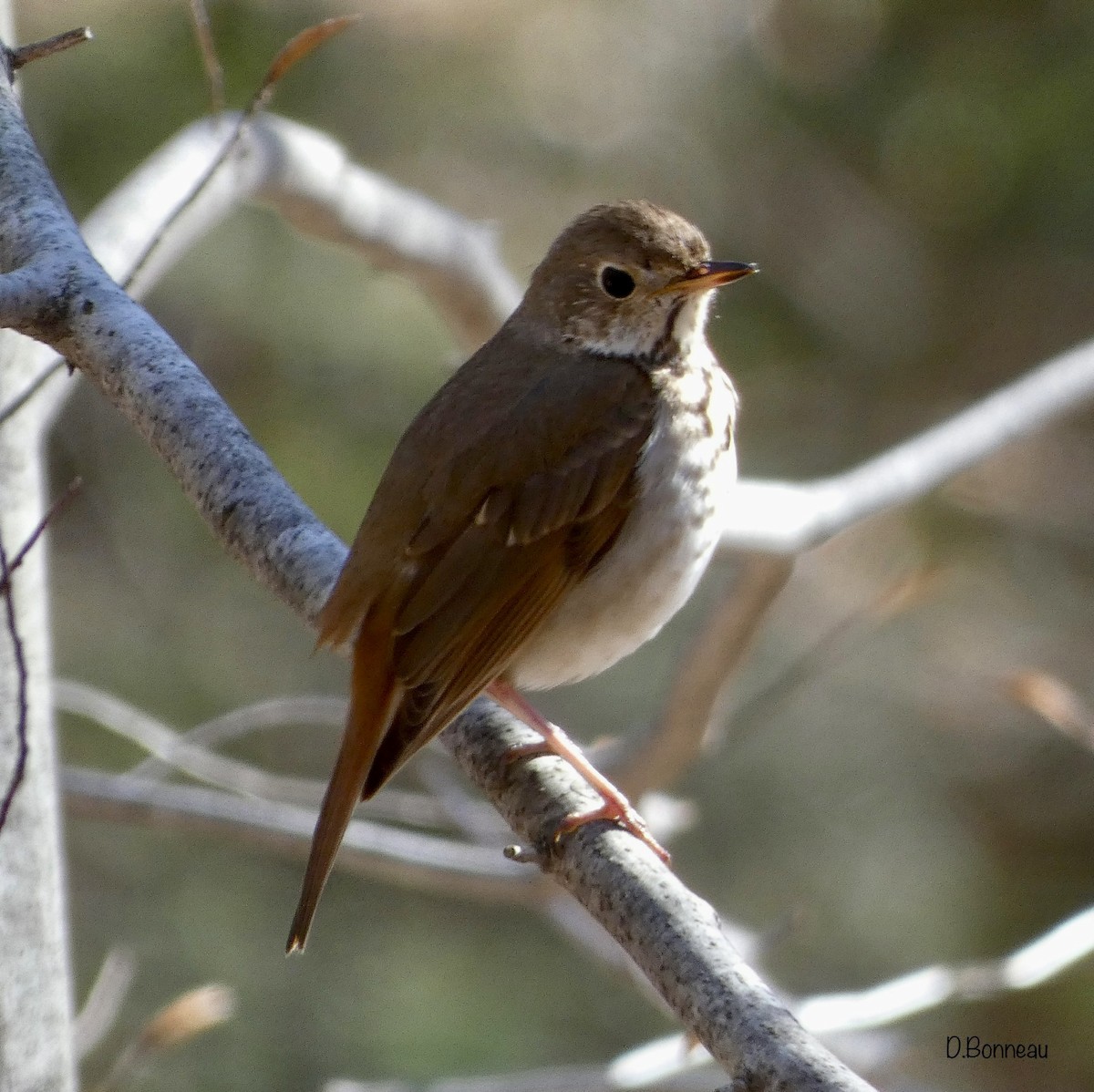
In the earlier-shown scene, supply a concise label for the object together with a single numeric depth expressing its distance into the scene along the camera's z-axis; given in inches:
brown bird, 223.0
